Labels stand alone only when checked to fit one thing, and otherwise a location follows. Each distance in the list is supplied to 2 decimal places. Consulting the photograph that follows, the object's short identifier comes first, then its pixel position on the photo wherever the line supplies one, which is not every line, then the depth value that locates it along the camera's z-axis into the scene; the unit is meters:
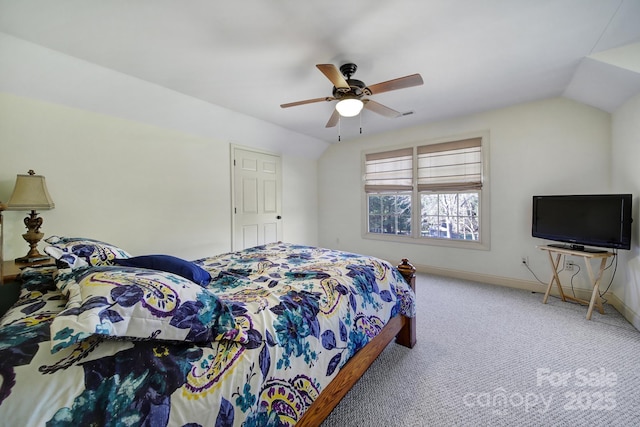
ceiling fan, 1.94
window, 3.70
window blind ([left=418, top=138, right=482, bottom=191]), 3.67
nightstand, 1.22
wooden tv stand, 2.46
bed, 0.68
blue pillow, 1.45
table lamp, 1.98
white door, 3.95
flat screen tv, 2.34
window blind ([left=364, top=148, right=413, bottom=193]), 4.29
